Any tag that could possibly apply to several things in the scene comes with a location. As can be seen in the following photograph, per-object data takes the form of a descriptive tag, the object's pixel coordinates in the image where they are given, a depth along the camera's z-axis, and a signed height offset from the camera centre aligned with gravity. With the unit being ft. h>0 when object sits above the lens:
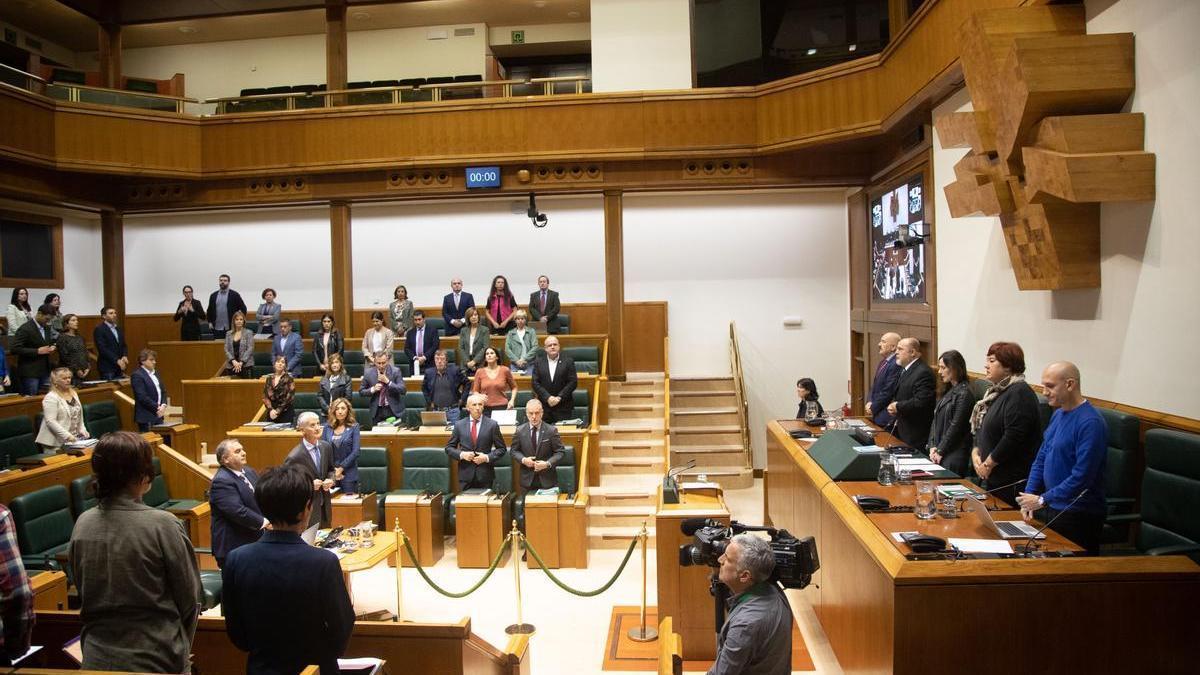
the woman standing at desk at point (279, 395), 25.80 -2.31
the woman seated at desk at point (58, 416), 21.16 -2.41
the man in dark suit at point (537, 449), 21.46 -3.51
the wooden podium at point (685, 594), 14.15 -4.88
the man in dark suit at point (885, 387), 19.49 -1.76
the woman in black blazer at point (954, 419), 15.08 -2.00
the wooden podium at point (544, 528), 21.01 -5.46
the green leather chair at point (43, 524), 16.13 -4.18
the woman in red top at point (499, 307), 31.30 +0.53
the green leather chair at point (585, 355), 31.48 -1.41
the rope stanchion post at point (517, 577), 16.55 -5.35
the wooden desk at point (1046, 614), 8.70 -3.29
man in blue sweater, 10.80 -2.12
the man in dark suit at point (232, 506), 14.26 -3.28
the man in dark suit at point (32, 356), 27.66 -1.04
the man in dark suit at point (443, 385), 25.64 -2.07
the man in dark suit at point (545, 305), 32.55 +0.60
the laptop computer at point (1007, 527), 10.23 -2.82
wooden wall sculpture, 12.84 +3.07
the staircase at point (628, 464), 23.35 -4.82
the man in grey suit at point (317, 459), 18.21 -3.23
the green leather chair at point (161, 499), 20.03 -4.45
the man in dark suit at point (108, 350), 30.91 -0.95
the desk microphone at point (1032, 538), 9.53 -2.82
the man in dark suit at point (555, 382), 25.40 -1.98
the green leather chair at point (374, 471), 22.79 -4.25
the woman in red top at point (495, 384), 25.03 -2.01
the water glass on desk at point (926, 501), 11.48 -2.71
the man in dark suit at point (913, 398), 17.51 -1.82
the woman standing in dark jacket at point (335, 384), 25.25 -1.97
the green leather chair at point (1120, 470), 12.46 -2.57
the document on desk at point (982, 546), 9.65 -2.85
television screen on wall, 24.50 +2.36
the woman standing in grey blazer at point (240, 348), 31.12 -0.95
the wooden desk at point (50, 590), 12.30 -4.12
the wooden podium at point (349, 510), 21.03 -4.95
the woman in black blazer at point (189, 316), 35.14 +0.37
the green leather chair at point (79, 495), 18.35 -3.89
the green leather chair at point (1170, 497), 10.89 -2.62
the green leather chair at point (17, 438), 24.03 -3.42
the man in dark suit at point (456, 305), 32.22 +0.65
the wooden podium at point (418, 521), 21.35 -5.34
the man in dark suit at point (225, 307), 34.68 +0.73
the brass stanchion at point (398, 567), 16.92 -5.24
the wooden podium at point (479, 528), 20.90 -5.42
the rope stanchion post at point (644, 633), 15.74 -6.26
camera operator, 8.05 -3.07
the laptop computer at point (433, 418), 23.89 -2.89
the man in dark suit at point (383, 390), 25.72 -2.20
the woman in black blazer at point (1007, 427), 12.88 -1.84
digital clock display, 32.45 +5.85
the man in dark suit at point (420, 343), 29.20 -0.80
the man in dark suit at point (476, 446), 21.77 -3.45
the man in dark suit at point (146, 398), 26.73 -2.44
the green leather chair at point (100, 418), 28.02 -3.33
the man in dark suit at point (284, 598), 7.14 -2.46
